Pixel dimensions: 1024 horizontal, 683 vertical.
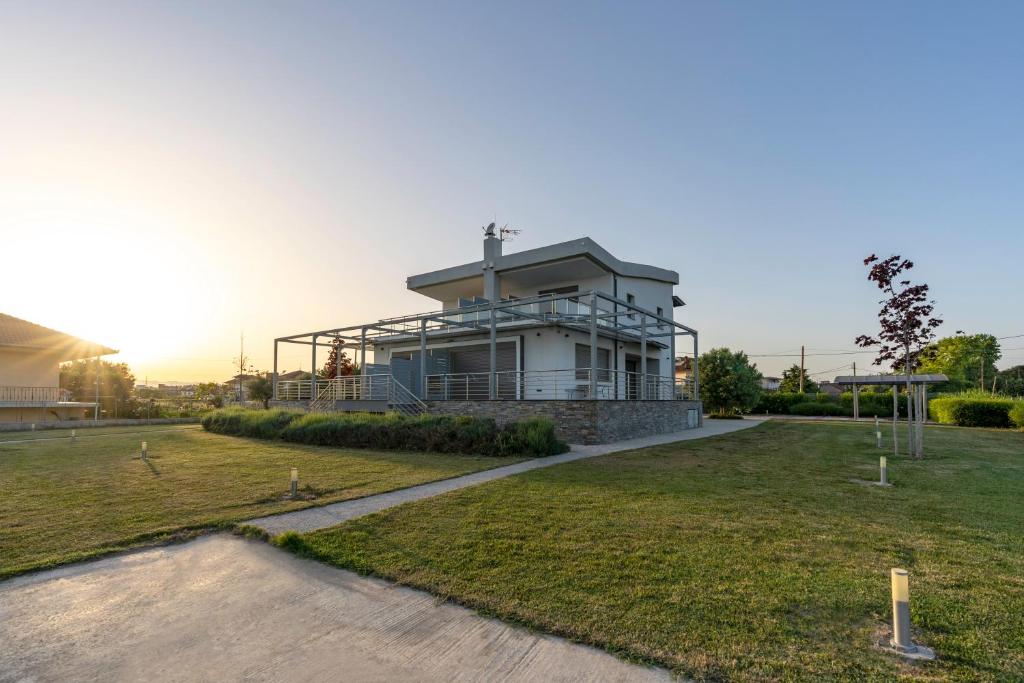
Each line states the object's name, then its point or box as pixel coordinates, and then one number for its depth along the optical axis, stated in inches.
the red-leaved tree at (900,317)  486.9
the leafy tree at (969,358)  2348.7
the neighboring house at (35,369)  1005.8
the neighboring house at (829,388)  2830.2
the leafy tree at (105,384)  1179.9
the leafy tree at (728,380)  1273.4
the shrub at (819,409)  1515.7
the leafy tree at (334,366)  1368.6
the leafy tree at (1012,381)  2100.1
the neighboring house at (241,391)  1410.2
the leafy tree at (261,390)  1307.8
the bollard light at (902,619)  119.0
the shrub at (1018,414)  861.3
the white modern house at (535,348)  657.0
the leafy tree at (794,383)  2432.3
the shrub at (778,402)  1609.3
